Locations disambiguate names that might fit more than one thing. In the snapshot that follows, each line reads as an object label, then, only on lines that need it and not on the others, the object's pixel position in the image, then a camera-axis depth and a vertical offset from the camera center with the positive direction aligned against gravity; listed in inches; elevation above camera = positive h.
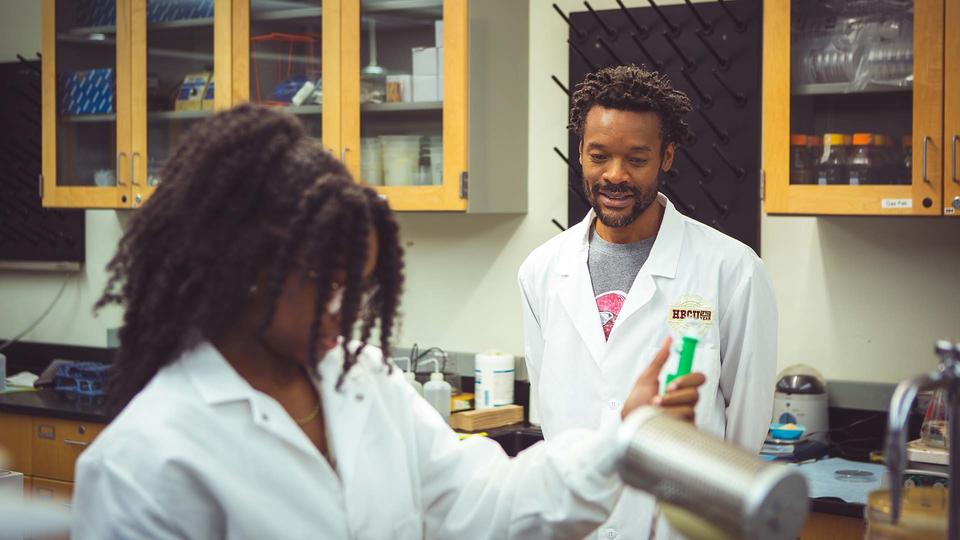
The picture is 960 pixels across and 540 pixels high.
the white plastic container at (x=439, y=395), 120.7 -15.2
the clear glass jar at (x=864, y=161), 102.6 +9.3
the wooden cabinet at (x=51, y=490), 135.3 -29.2
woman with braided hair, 49.4 -5.0
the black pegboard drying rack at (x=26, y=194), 162.4 +9.6
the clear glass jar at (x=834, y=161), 103.8 +9.4
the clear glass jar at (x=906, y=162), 101.0 +9.1
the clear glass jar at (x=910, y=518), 39.2 -9.5
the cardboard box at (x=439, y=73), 123.0 +21.1
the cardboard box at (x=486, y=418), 120.3 -17.9
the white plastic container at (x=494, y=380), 125.2 -14.1
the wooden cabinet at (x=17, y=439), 137.4 -23.0
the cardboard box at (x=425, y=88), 124.1 +19.6
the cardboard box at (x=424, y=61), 124.0 +22.7
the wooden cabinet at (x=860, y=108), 99.5 +14.4
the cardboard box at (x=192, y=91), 139.8 +21.6
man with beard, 89.8 -3.5
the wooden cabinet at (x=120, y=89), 139.5 +22.4
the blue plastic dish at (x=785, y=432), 108.0 -17.2
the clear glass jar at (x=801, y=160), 104.8 +9.6
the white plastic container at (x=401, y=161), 124.9 +11.4
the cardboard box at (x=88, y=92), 146.5 +22.6
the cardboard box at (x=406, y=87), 126.1 +19.9
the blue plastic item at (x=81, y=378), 144.0 -16.1
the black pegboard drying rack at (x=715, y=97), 116.3 +17.6
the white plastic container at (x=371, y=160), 126.7 +11.5
